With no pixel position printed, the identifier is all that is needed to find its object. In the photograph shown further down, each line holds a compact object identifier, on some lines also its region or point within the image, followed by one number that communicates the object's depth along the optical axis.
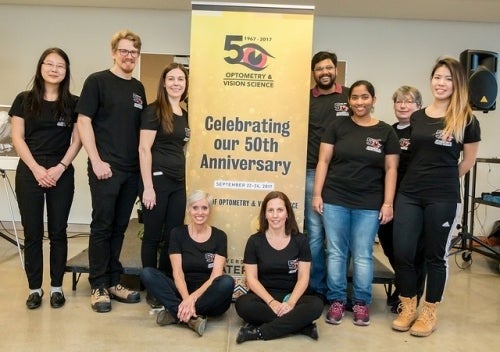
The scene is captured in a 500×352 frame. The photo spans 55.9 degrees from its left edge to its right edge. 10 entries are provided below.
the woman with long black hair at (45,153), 2.85
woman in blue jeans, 2.87
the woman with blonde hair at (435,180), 2.67
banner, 3.13
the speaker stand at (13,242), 4.09
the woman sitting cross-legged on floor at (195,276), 2.72
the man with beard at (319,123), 3.14
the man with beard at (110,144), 2.87
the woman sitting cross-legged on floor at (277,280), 2.60
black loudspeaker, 4.37
